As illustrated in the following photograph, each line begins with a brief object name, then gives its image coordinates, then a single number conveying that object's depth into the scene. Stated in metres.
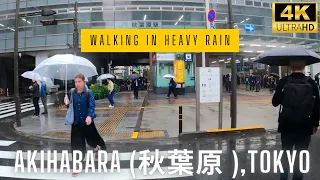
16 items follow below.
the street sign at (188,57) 25.77
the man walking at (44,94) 14.18
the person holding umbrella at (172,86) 22.30
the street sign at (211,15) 10.05
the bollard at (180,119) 9.06
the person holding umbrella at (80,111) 5.48
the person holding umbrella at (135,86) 22.55
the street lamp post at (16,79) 11.16
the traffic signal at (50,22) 15.36
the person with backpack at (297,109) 4.12
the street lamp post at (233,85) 9.38
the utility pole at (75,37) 15.55
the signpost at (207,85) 8.98
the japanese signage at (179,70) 25.16
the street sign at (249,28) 27.61
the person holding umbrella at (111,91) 16.48
